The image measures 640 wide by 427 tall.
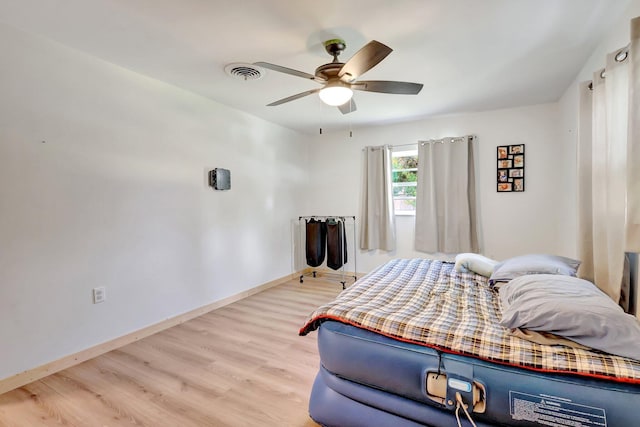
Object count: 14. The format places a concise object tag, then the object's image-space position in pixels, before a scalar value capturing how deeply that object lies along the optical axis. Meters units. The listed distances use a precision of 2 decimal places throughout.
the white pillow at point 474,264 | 2.45
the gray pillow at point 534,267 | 2.01
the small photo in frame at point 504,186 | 3.82
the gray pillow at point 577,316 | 1.16
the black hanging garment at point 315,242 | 4.52
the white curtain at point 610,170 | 1.46
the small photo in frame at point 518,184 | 3.76
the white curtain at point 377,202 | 4.47
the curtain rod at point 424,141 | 3.98
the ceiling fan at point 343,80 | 1.92
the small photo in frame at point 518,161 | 3.76
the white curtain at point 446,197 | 3.97
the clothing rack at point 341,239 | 4.53
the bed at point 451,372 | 1.07
